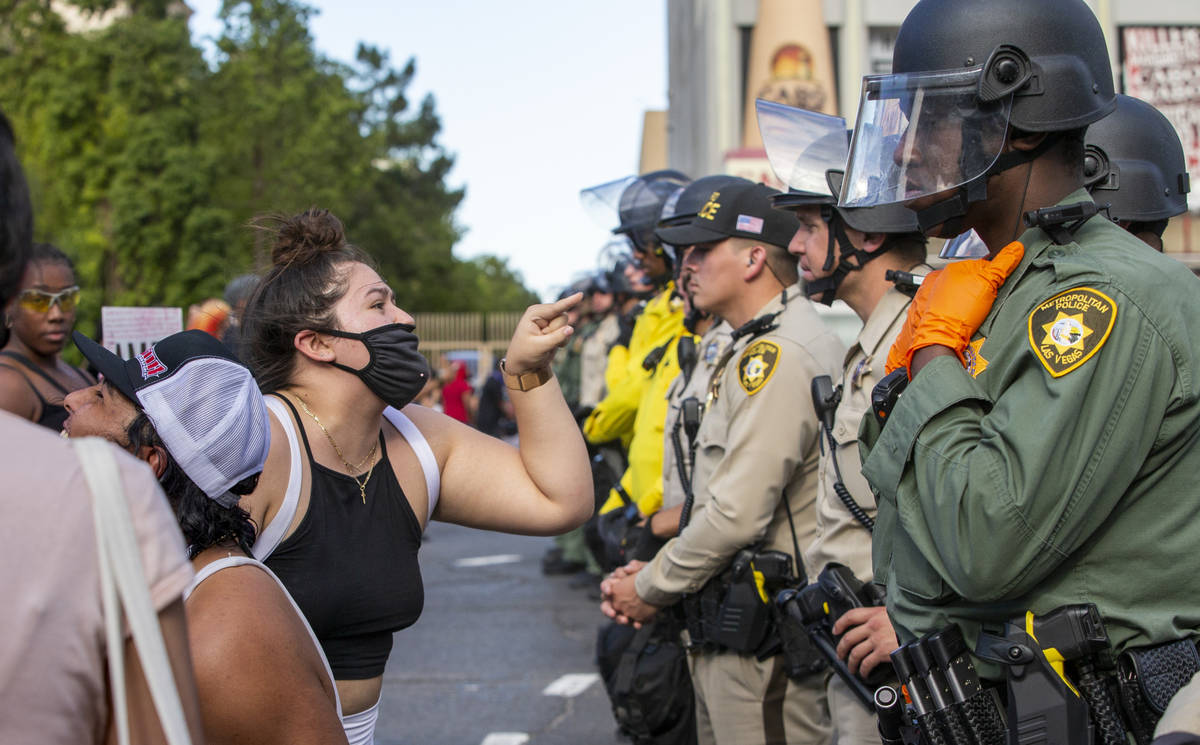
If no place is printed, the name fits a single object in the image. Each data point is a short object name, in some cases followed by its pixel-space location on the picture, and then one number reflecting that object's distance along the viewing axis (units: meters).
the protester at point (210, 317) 5.64
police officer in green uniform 1.85
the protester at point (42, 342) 4.32
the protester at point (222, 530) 1.81
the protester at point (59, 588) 1.17
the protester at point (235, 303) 3.12
